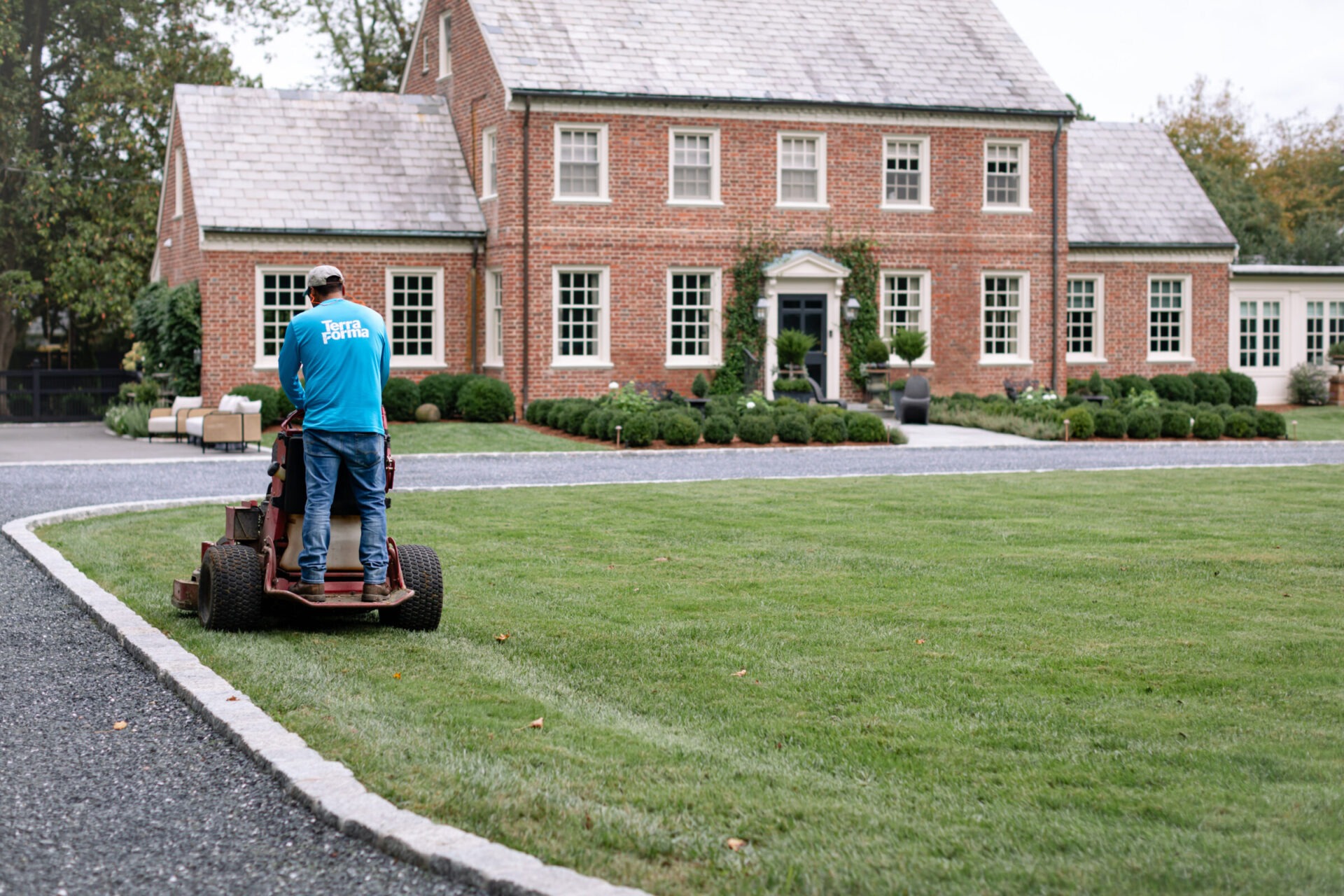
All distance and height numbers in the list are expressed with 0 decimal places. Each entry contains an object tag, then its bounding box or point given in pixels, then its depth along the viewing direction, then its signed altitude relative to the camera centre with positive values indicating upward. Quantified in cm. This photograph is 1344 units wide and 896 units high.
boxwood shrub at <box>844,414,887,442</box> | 2467 -47
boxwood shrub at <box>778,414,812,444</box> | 2442 -48
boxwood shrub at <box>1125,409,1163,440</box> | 2556 -41
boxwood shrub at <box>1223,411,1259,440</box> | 2559 -44
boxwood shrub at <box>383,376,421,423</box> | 2800 +1
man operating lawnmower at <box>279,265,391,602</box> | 776 -9
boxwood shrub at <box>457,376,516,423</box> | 2770 -2
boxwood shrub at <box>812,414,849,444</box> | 2447 -48
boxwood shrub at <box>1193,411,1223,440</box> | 2553 -42
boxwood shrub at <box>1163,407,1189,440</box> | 2578 -38
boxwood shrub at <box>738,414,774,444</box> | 2414 -46
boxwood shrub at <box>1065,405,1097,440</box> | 2552 -39
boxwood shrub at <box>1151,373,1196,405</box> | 3275 +27
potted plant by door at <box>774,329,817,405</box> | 2844 +73
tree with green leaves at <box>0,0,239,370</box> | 3634 +645
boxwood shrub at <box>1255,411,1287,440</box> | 2552 -41
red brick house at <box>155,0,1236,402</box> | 2909 +418
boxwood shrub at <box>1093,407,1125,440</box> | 2556 -38
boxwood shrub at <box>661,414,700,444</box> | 2356 -48
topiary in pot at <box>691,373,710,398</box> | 2923 +25
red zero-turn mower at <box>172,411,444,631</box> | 791 -90
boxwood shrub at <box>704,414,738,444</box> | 2395 -48
